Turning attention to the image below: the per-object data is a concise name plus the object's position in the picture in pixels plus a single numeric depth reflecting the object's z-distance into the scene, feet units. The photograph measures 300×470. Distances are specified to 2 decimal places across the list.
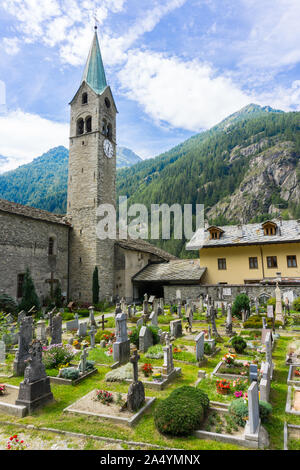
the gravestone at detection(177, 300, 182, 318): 70.46
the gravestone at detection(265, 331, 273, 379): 29.09
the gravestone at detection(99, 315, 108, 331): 59.09
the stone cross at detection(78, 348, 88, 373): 33.22
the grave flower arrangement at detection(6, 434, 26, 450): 19.03
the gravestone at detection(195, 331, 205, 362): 36.40
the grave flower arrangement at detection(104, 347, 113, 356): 40.34
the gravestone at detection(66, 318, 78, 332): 60.02
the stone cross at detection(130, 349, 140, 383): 24.90
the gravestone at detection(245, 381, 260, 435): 19.26
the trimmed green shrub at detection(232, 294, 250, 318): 65.87
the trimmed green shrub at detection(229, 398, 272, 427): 21.18
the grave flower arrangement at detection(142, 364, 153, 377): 32.40
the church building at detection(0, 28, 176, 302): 87.04
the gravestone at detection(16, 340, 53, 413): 24.62
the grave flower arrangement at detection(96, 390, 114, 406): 25.47
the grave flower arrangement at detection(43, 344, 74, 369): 35.04
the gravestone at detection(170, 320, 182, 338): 50.13
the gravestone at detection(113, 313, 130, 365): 38.22
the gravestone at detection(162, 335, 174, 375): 31.24
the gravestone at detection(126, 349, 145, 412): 23.86
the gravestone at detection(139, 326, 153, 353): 42.63
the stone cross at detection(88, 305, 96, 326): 60.40
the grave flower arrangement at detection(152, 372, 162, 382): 29.96
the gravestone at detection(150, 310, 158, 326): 54.91
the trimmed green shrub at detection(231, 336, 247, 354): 38.88
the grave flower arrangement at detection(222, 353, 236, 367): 33.32
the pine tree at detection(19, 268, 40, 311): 81.51
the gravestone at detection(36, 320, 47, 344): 44.32
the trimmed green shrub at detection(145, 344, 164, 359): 38.95
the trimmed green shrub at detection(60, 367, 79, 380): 31.17
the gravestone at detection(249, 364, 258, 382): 23.25
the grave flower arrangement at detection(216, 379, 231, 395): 26.76
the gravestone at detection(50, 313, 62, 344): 44.01
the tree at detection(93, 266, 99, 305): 95.50
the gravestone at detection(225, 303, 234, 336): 51.06
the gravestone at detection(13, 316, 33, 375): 34.55
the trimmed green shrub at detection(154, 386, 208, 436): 19.90
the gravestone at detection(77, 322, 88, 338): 53.52
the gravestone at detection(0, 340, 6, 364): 39.33
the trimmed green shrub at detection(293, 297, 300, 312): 72.41
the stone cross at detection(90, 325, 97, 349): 45.57
